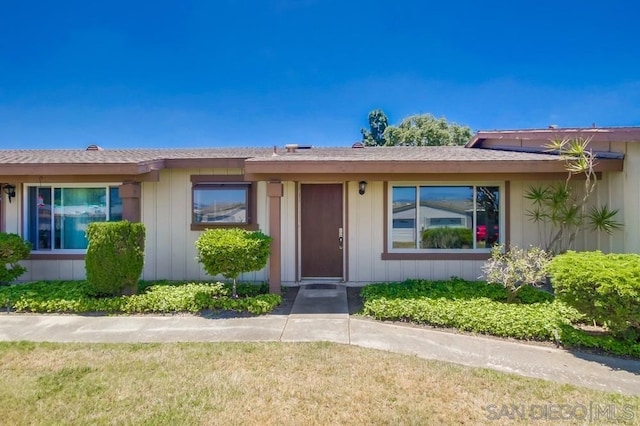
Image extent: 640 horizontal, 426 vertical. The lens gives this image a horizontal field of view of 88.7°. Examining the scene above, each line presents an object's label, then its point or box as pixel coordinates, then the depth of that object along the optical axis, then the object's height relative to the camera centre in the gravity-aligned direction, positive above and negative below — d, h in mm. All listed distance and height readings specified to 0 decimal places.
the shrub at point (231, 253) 5906 -725
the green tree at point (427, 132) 25875 +6527
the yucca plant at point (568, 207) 6262 +105
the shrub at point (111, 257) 6121 -827
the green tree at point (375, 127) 32656 +8605
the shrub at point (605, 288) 4035 -979
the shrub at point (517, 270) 5663 -1018
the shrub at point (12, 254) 6949 -873
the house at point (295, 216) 7625 -58
